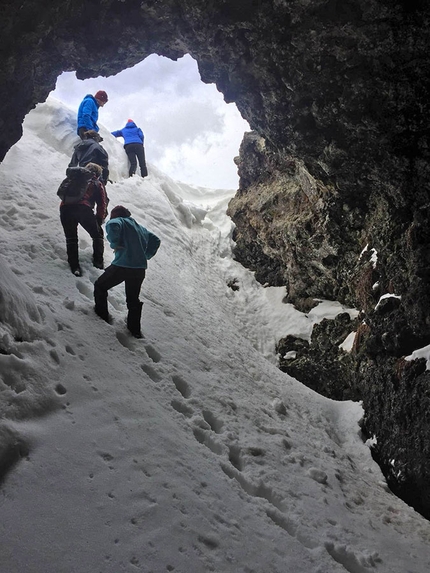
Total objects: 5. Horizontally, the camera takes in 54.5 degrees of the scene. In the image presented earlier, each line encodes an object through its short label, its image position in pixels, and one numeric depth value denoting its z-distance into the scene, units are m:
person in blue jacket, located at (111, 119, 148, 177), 16.58
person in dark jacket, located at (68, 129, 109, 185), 10.30
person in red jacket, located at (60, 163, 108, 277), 7.71
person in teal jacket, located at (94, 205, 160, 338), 6.50
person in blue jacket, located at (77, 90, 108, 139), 11.42
